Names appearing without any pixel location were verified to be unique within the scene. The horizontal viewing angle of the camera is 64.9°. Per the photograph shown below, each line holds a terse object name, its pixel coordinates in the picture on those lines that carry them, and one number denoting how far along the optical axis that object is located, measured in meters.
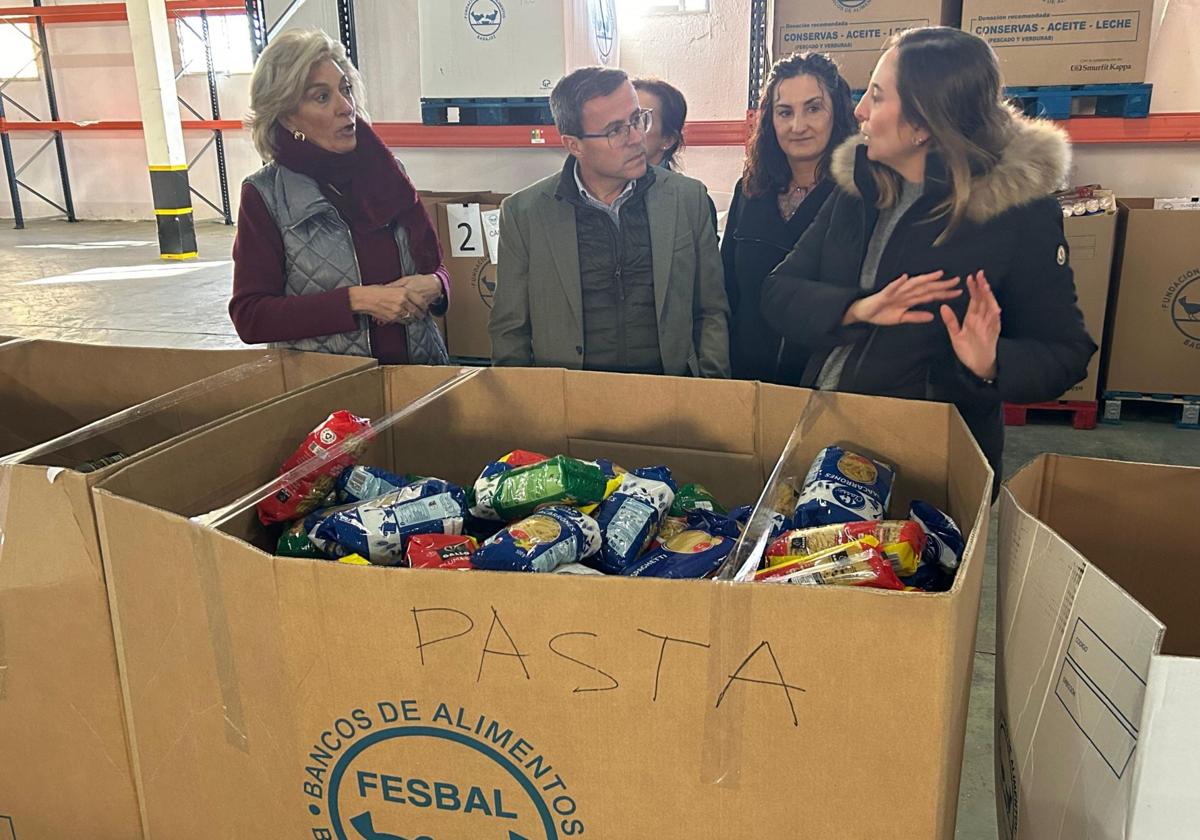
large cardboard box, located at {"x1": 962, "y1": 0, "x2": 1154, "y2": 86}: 3.69
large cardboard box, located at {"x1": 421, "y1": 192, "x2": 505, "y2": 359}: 4.53
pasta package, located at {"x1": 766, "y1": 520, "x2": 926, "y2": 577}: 1.03
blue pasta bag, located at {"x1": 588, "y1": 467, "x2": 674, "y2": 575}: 1.14
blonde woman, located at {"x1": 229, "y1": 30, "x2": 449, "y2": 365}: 1.90
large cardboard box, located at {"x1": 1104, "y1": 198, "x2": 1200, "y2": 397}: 3.86
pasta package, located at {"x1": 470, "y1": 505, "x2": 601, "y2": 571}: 1.04
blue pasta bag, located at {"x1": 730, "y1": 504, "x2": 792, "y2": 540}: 1.14
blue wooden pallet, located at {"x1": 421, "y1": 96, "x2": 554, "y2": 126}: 4.39
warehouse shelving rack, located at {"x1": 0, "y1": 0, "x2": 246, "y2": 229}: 11.39
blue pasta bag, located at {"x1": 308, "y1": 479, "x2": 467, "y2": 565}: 1.13
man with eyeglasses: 2.01
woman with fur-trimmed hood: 1.54
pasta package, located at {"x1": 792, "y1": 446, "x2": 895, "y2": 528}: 1.14
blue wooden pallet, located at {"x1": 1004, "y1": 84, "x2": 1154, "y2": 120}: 3.84
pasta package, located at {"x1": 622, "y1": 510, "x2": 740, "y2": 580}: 1.07
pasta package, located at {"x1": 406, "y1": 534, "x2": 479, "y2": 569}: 1.05
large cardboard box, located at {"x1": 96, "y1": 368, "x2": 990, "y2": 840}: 0.79
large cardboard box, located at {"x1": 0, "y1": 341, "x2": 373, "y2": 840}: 1.03
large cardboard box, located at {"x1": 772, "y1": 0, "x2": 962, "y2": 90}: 3.67
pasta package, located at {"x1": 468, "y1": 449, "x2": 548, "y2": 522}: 1.23
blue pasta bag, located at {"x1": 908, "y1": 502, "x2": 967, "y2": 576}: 1.10
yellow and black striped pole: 8.39
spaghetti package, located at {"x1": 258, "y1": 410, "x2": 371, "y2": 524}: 1.21
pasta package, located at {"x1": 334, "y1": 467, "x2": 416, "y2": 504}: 1.27
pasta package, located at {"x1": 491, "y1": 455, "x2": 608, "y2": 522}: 1.19
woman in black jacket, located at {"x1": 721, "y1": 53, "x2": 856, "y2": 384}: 2.32
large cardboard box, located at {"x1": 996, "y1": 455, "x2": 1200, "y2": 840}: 0.71
